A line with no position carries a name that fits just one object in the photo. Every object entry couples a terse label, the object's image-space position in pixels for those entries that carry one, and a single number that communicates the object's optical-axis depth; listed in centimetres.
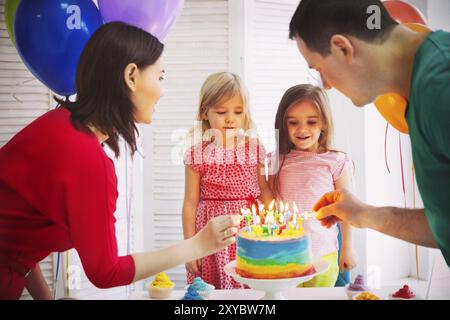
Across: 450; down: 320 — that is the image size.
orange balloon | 148
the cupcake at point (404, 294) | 156
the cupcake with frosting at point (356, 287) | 157
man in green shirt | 124
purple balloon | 160
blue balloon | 160
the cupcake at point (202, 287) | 155
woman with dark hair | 141
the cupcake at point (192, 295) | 155
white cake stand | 140
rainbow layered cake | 141
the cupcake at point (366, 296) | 154
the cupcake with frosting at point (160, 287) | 154
